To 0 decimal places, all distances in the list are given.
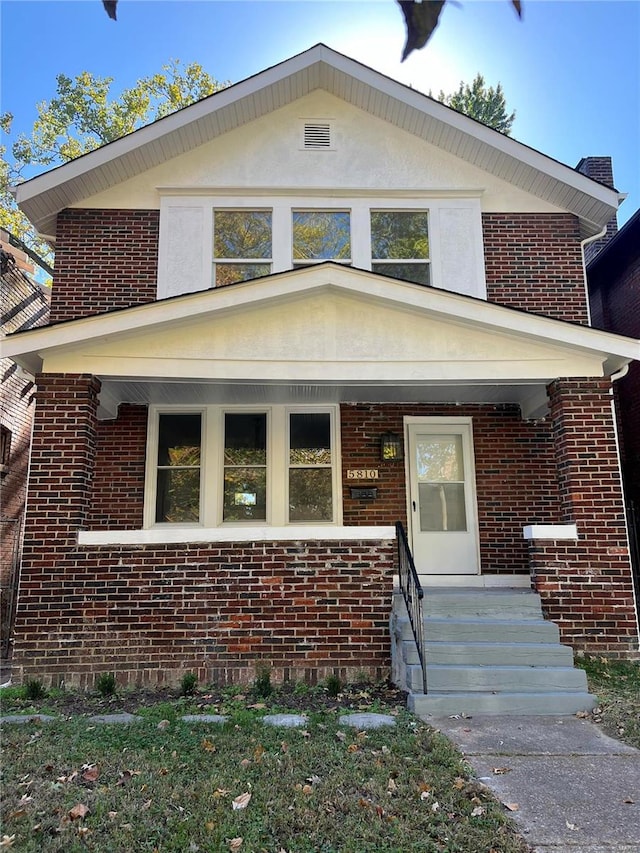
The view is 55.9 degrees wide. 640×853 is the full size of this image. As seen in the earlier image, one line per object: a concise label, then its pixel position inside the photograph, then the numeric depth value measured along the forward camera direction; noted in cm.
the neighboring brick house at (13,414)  1048
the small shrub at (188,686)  597
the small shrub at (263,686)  588
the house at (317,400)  633
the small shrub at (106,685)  593
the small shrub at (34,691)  583
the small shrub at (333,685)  589
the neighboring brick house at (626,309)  1060
